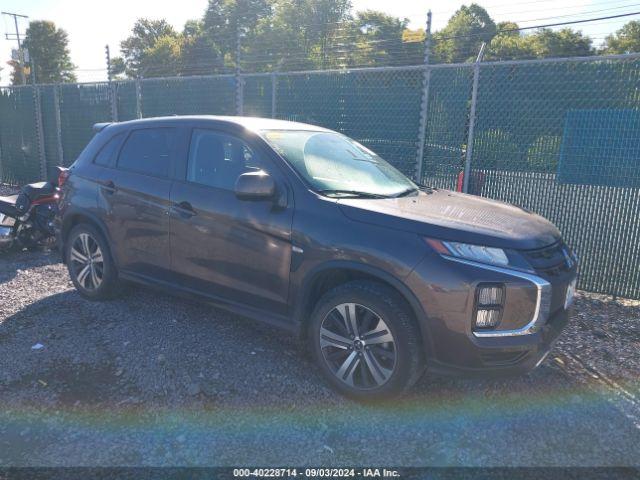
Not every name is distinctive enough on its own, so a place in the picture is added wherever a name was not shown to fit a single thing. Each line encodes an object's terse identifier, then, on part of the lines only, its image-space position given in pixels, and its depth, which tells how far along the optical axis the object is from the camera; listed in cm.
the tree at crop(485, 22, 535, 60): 4026
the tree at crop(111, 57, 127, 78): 5868
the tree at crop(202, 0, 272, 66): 5975
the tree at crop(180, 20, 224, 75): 4775
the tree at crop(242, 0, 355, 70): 4578
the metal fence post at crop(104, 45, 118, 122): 979
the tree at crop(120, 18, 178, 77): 6488
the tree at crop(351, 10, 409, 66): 4225
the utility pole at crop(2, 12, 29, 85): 4916
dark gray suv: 293
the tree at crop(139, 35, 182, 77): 4938
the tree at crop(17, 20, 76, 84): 5944
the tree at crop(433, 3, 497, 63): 3734
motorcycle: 676
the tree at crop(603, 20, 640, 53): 4541
